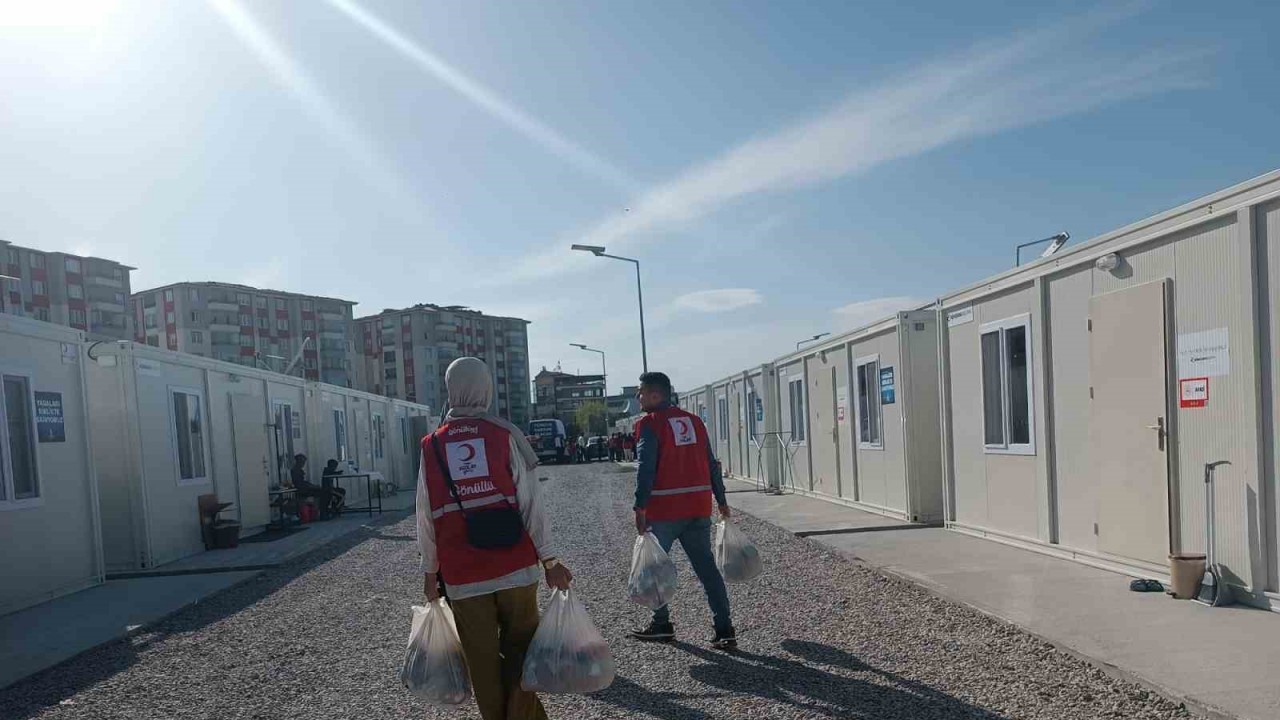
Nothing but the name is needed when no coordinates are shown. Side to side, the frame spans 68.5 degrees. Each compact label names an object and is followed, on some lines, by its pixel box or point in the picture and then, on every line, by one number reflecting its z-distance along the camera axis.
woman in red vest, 3.64
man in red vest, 5.87
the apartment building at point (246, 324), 83.25
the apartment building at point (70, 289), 69.50
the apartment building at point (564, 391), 133.12
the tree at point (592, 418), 111.19
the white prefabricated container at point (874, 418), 11.95
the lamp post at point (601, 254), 29.66
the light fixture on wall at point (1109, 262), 7.25
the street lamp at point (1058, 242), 8.94
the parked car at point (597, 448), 48.56
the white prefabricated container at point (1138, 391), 5.84
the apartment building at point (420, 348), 106.94
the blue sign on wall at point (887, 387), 12.53
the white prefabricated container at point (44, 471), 8.88
